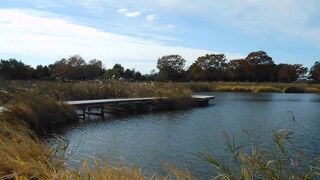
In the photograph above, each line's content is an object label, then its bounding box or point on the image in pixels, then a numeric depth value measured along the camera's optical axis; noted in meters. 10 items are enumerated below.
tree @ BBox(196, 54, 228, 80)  63.81
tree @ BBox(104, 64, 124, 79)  50.81
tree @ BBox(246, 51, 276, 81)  62.25
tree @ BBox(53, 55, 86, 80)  52.48
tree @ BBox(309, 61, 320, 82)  60.88
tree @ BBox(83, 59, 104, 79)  52.91
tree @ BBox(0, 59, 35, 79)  37.82
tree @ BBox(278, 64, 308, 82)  61.18
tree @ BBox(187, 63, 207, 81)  62.85
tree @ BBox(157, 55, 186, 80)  65.83
